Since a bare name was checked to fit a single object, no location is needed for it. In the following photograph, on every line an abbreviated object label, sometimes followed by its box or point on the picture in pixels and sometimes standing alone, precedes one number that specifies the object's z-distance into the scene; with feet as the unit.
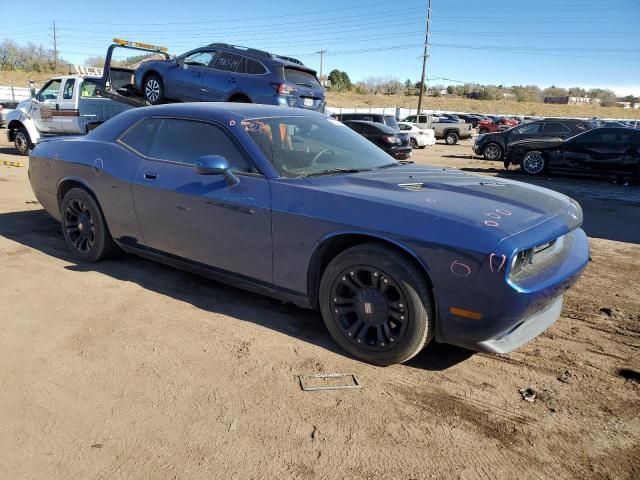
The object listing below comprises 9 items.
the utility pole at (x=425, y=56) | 143.29
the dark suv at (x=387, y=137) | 51.08
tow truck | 32.53
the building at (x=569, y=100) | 361.71
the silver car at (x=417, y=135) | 74.90
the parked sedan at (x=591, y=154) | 40.93
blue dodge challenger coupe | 9.20
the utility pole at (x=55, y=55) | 246.88
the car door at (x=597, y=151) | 41.24
